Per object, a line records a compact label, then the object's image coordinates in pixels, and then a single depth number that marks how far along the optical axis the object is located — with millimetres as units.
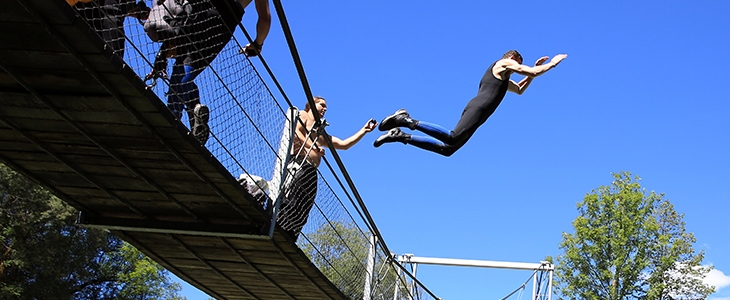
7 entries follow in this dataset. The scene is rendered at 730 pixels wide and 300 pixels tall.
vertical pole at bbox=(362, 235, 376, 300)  10173
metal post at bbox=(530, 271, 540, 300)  14727
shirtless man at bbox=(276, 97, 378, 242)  7505
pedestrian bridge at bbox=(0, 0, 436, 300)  4680
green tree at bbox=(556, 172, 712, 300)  27656
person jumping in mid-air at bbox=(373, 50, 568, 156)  8703
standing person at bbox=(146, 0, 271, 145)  5938
